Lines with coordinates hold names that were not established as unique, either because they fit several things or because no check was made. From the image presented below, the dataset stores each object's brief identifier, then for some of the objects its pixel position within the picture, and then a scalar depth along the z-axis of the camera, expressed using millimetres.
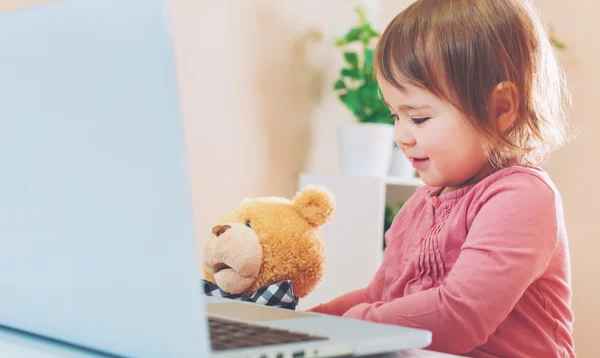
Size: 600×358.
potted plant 2102
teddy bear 957
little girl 771
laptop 389
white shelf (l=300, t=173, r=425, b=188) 2074
